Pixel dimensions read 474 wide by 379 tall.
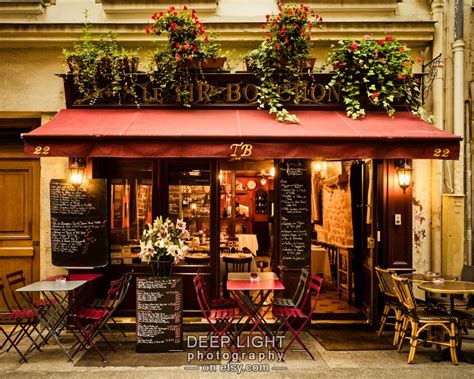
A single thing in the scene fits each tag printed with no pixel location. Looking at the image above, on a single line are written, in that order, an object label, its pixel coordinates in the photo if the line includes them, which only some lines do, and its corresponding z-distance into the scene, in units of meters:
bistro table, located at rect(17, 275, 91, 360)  6.77
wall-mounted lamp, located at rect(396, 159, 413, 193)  8.13
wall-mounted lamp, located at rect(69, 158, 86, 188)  8.05
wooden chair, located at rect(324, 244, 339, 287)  11.73
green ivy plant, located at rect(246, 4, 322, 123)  7.84
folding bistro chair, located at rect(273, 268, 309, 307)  7.49
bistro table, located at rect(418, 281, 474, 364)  6.55
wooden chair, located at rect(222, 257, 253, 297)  9.70
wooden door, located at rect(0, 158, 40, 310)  8.88
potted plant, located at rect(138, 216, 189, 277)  7.07
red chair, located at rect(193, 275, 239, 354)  6.95
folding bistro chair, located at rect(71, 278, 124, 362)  6.98
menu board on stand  7.02
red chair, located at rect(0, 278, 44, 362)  6.95
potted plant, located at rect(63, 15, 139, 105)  8.01
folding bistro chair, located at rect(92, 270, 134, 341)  7.12
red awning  6.87
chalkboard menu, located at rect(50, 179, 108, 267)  8.05
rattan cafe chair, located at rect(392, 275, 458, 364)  6.63
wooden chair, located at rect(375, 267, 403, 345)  7.43
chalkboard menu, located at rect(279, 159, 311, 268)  8.37
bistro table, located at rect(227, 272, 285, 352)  6.84
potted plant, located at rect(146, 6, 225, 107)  7.84
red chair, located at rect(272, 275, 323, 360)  6.96
